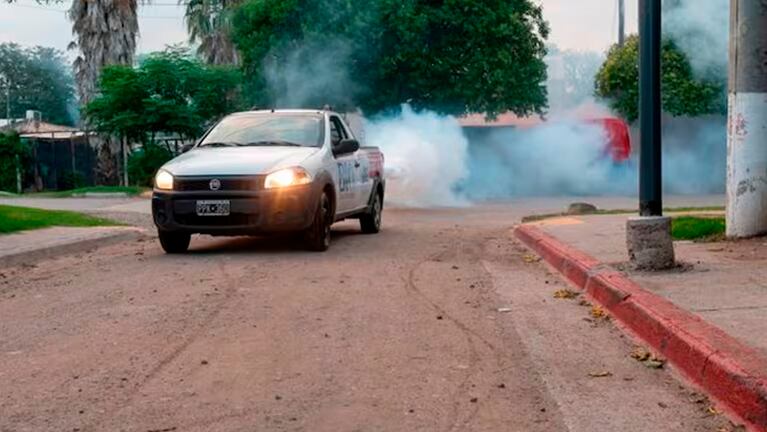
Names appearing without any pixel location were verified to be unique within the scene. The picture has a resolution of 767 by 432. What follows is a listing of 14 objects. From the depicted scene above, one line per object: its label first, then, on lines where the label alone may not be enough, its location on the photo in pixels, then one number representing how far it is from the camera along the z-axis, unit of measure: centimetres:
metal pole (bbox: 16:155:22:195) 3366
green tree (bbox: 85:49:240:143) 2988
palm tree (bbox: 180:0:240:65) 4288
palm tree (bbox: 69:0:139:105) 3534
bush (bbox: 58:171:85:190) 3684
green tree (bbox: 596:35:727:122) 3119
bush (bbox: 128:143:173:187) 3092
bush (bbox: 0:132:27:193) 3281
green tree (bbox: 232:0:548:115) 2978
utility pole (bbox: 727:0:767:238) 1054
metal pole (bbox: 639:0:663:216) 898
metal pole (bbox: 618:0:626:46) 3692
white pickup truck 1137
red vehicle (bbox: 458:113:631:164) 3253
